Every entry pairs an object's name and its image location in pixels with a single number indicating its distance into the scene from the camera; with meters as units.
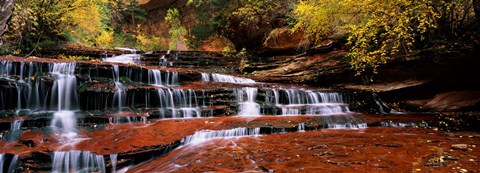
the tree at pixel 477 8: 7.65
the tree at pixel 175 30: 28.08
